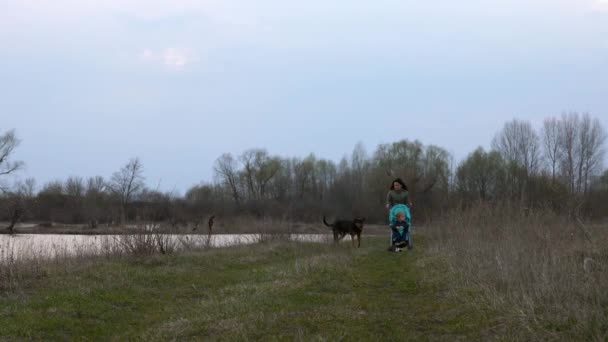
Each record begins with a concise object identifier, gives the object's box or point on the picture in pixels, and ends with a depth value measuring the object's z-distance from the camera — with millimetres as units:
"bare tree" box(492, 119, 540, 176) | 48625
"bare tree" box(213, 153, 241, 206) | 81562
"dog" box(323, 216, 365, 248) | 20938
